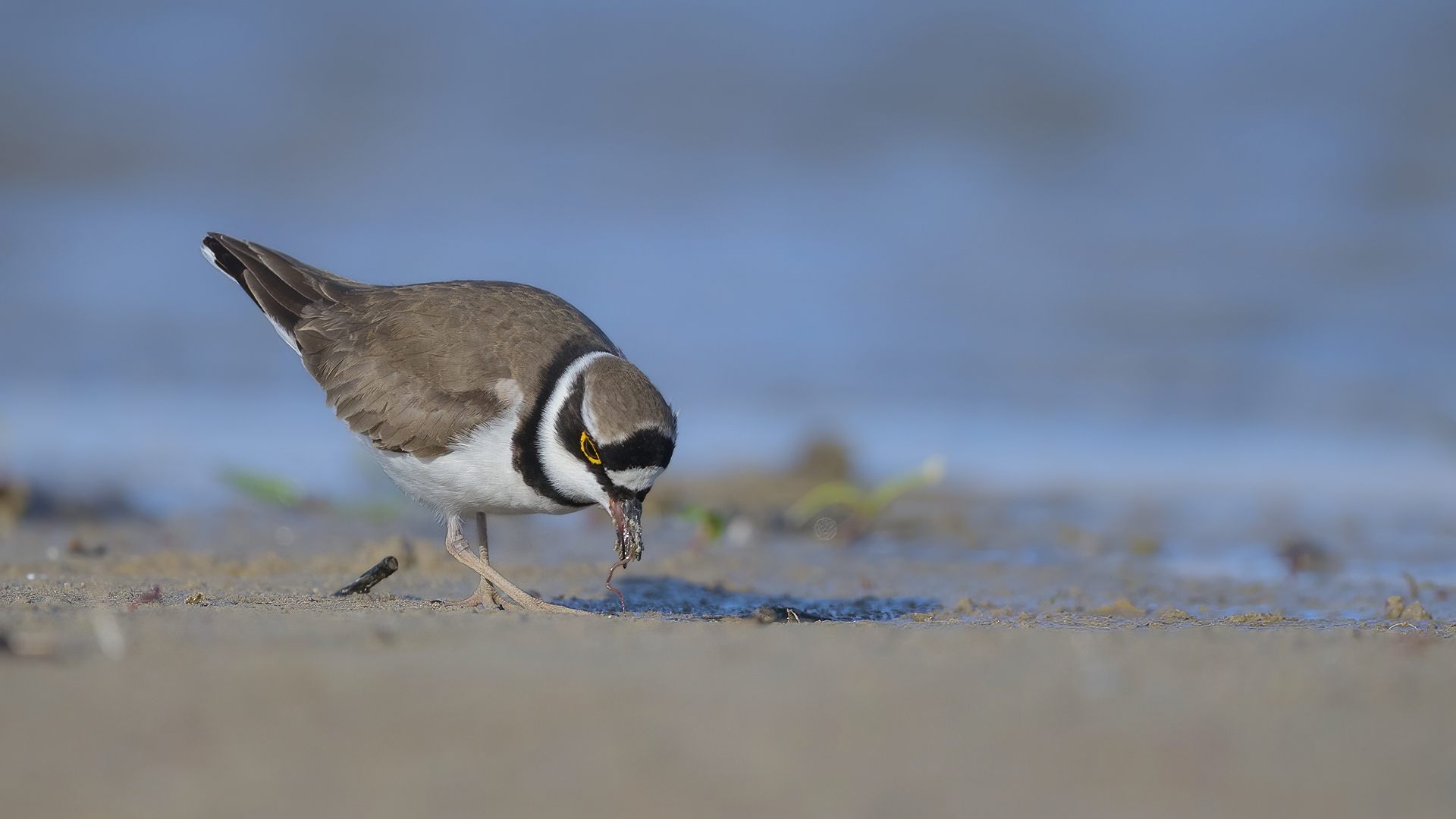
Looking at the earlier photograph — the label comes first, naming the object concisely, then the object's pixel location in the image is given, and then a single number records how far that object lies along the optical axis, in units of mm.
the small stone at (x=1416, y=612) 10758
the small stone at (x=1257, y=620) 10648
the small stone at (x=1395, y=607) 10887
